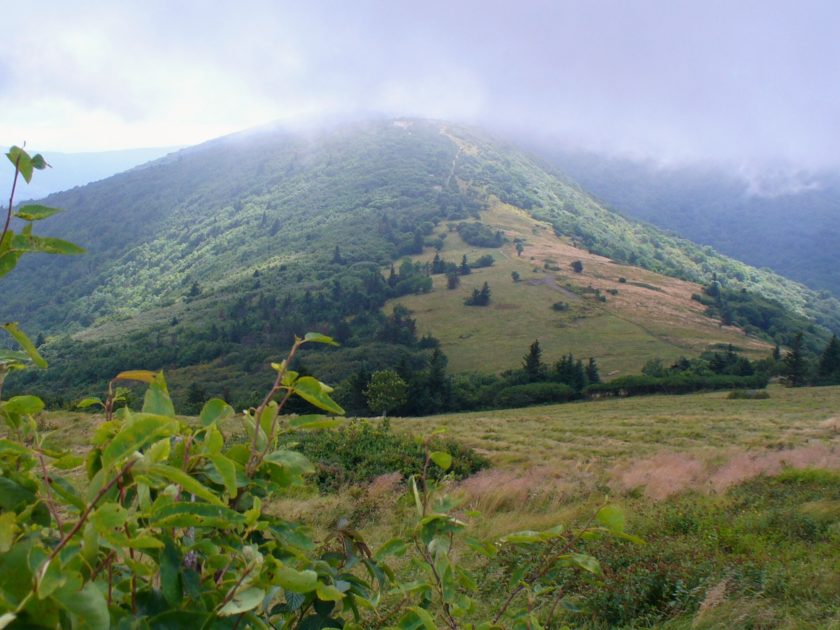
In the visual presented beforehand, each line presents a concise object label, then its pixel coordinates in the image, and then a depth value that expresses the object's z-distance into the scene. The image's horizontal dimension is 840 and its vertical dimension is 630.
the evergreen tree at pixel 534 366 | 52.12
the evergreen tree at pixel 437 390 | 44.19
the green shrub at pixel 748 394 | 34.51
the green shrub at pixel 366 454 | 10.41
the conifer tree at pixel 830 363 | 45.77
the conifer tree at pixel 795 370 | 45.34
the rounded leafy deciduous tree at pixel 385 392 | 39.28
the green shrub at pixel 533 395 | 45.28
